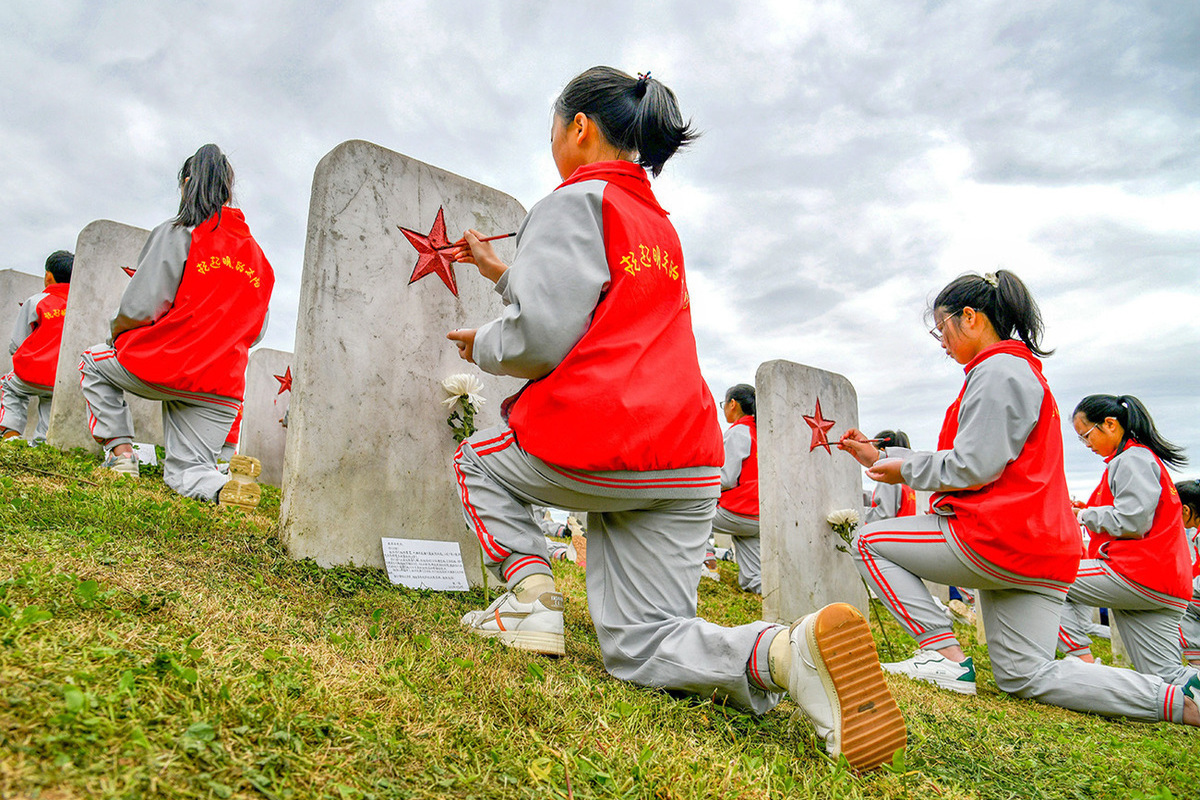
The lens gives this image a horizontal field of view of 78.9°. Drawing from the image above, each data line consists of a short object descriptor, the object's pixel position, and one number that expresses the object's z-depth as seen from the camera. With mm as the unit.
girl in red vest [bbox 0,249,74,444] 6535
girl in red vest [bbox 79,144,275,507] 4234
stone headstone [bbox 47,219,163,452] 5340
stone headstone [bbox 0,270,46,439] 8047
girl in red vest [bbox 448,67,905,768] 2047
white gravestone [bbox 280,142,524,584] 3029
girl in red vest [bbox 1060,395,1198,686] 4617
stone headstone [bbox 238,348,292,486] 7602
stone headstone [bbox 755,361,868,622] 5285
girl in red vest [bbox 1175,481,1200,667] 5805
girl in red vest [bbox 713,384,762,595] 6945
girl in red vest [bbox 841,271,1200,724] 3281
